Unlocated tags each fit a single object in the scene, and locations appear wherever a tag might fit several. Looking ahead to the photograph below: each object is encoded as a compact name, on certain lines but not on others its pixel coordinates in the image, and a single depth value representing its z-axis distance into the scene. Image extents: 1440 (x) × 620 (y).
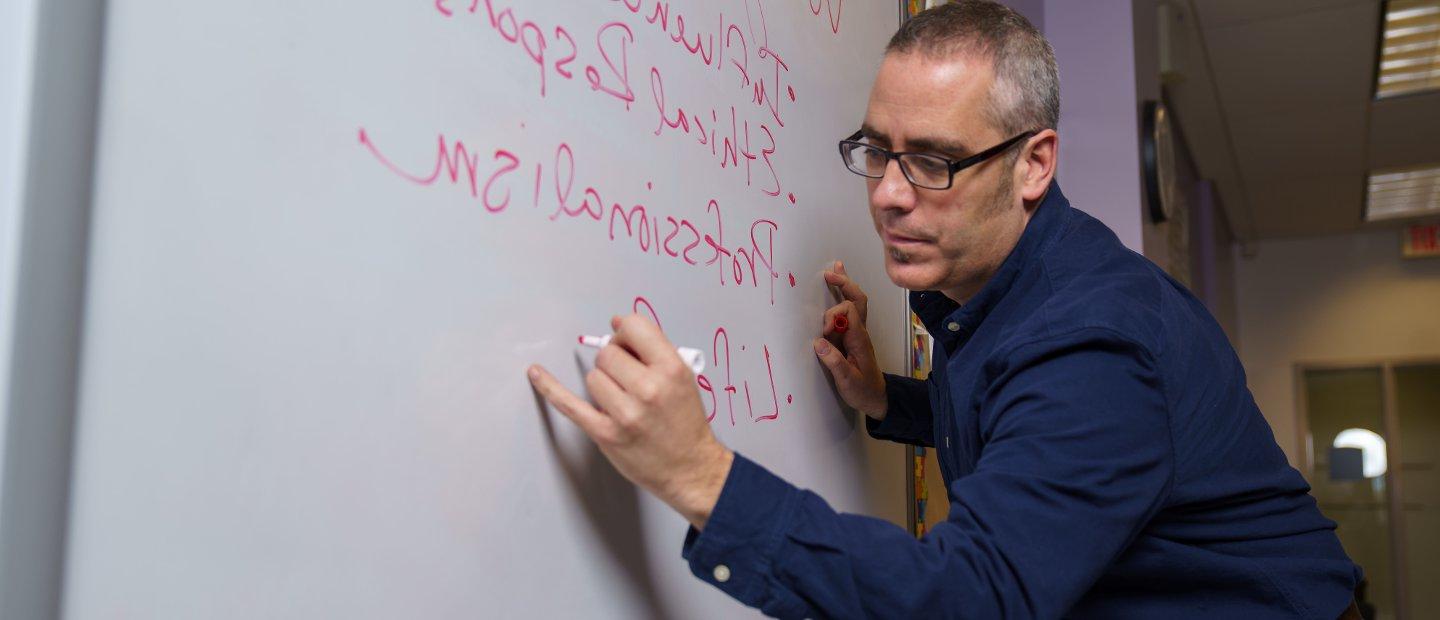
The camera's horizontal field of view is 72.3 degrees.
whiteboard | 0.41
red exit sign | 5.61
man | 0.60
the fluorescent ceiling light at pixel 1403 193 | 4.73
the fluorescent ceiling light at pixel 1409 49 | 3.03
